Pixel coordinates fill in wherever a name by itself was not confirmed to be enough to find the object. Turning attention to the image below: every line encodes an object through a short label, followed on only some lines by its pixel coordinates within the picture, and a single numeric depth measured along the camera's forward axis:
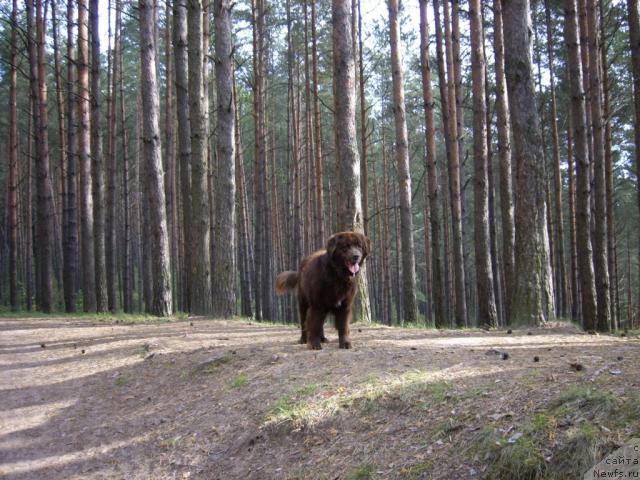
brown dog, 6.66
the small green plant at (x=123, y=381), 7.07
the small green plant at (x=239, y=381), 5.88
